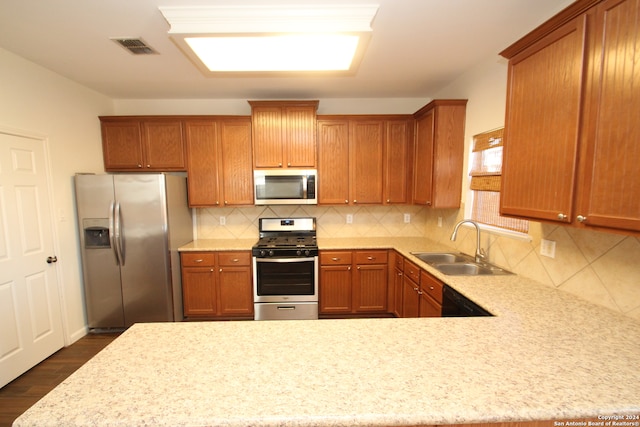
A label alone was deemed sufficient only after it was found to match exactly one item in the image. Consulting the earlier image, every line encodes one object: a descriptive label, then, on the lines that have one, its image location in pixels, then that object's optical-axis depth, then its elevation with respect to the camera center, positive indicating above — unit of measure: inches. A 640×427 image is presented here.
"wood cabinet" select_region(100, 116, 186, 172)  115.2 +22.5
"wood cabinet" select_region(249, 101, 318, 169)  113.6 +26.2
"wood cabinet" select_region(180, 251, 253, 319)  111.5 -41.9
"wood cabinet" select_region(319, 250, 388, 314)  114.0 -42.1
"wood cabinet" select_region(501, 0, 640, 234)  38.3 +13.0
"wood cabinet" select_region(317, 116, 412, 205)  117.5 +15.0
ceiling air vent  73.9 +45.3
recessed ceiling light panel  56.2 +36.2
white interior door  78.5 -24.1
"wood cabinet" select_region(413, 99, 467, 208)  98.7 +15.6
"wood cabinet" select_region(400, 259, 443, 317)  76.4 -35.8
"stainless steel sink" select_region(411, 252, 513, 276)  80.9 -26.3
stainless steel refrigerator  100.5 -23.1
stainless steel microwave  116.0 +2.2
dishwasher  57.4 -29.1
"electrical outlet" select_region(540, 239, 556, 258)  64.6 -15.6
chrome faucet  85.1 -21.8
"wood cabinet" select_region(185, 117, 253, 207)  116.0 +14.2
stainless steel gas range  110.0 -40.3
